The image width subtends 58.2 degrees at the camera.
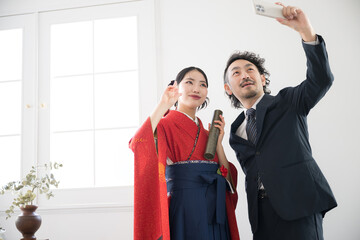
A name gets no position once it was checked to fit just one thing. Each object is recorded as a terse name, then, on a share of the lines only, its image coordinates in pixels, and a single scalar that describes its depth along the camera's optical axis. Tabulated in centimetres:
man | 129
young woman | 141
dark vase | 193
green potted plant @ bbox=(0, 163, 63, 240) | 193
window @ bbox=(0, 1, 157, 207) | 256
